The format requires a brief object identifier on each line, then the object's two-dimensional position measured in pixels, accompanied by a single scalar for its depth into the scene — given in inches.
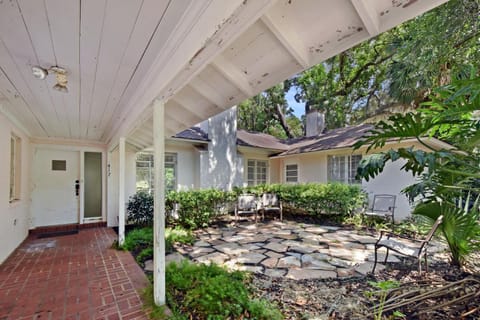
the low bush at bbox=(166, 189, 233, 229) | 247.8
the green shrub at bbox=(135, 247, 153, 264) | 155.6
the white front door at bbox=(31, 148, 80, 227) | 238.6
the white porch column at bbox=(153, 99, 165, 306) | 97.7
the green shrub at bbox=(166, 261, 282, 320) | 91.5
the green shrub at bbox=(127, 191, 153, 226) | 248.2
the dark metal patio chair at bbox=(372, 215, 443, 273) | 161.8
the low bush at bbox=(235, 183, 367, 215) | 283.0
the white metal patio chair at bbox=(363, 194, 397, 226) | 267.8
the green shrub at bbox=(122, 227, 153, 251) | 180.4
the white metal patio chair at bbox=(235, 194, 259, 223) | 281.6
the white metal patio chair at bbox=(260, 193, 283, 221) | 306.4
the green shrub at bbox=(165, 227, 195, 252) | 191.7
